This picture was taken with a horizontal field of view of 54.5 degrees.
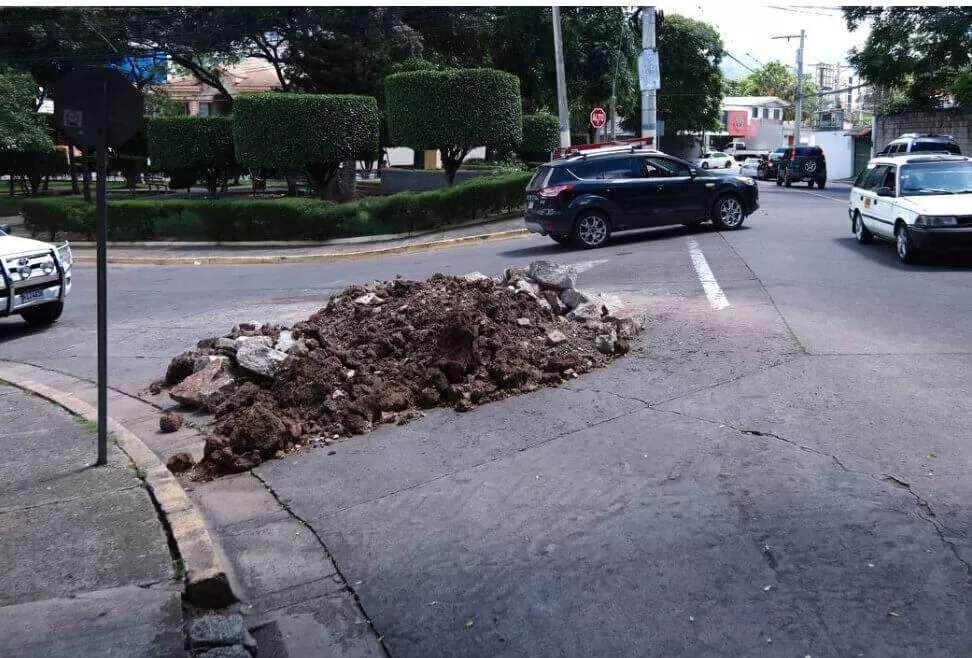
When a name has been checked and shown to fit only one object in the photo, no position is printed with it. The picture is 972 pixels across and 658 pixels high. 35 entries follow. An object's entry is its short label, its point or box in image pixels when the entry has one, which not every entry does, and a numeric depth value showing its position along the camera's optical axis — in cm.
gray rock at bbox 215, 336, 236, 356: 876
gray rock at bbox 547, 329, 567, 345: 876
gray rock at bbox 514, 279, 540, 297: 942
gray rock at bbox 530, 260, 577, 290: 984
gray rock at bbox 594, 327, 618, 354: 898
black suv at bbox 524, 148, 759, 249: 1750
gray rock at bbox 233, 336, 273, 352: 833
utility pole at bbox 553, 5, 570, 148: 2859
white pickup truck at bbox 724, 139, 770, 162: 7161
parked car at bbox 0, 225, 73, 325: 1197
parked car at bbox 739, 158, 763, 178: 5181
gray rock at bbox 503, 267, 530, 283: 990
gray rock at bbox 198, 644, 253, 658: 400
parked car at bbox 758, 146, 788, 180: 4743
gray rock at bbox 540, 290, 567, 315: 967
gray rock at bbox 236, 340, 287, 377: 802
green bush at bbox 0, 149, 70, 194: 4138
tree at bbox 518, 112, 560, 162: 3744
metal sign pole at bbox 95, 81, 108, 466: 631
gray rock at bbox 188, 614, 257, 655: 410
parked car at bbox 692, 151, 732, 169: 5734
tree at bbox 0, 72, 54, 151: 3054
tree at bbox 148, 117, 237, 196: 2903
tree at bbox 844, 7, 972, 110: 3572
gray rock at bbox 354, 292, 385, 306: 948
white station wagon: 1323
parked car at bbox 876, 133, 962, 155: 3019
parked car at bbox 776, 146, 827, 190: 3875
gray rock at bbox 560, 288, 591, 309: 973
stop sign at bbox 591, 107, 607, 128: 3316
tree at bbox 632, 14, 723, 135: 6150
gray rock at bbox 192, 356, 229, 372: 850
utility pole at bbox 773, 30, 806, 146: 6075
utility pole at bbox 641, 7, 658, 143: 2386
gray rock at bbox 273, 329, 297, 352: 850
